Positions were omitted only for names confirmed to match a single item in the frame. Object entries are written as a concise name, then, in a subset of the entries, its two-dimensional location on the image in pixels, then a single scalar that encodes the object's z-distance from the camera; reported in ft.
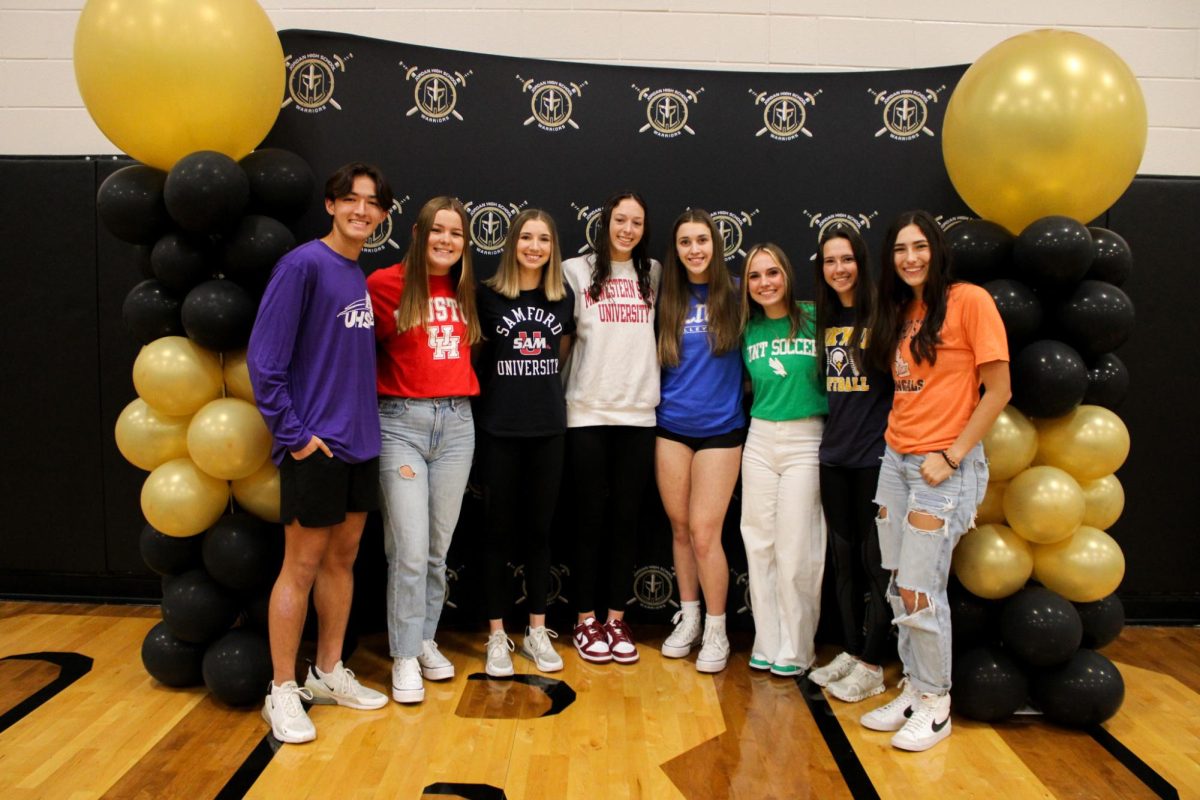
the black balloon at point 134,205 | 8.34
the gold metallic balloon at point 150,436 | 8.69
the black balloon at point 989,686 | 8.39
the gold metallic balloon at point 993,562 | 8.39
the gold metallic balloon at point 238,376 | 8.61
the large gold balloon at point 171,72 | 8.14
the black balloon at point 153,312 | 8.57
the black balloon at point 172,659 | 8.89
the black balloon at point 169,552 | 8.77
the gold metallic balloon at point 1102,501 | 8.69
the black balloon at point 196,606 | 8.61
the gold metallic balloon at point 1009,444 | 8.34
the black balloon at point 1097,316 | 8.16
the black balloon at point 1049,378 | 8.10
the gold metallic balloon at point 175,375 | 8.34
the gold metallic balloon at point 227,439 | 8.21
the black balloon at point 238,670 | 8.47
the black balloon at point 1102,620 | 8.65
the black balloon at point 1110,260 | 8.46
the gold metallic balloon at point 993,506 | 8.63
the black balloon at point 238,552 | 8.50
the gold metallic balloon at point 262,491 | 8.68
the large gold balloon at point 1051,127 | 8.23
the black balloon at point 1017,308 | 8.22
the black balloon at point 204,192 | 8.00
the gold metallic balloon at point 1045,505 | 8.19
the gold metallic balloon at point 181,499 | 8.45
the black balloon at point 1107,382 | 8.53
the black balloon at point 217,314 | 8.19
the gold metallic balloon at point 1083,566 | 8.41
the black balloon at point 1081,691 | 8.29
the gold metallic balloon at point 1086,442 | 8.41
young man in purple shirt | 7.69
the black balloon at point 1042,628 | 8.19
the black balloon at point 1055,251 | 8.04
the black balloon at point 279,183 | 8.61
